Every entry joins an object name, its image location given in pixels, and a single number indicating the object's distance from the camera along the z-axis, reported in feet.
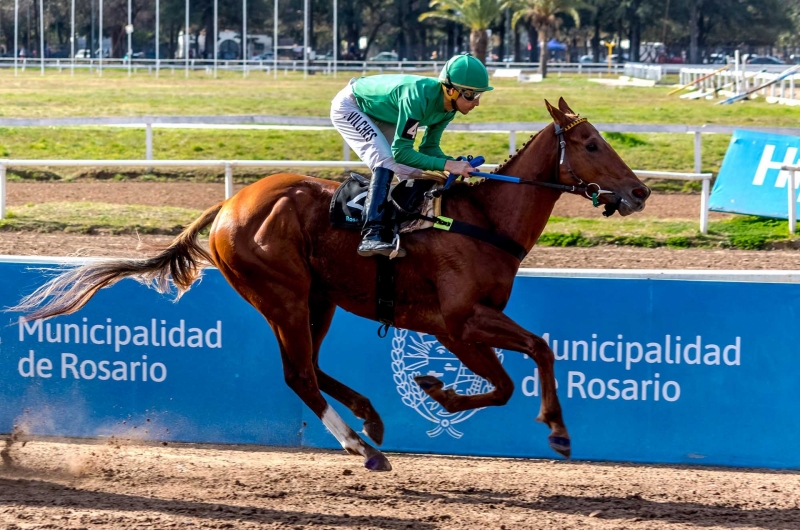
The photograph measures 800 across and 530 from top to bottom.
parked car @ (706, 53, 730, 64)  194.29
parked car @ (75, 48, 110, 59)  198.40
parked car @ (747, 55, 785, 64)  181.40
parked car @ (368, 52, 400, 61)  195.06
